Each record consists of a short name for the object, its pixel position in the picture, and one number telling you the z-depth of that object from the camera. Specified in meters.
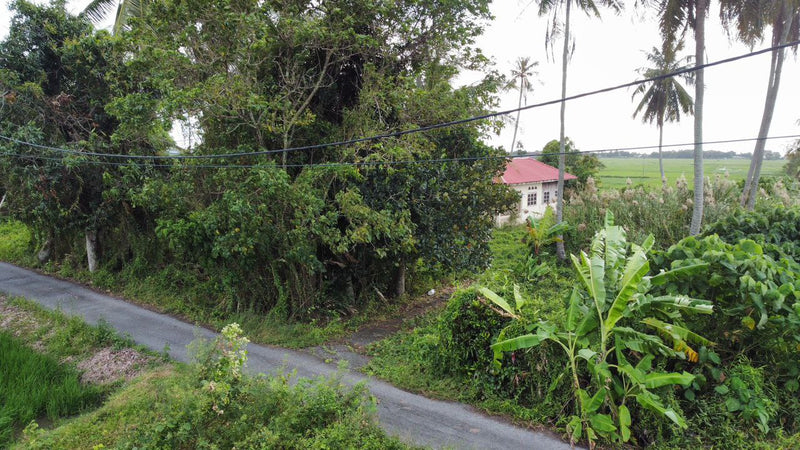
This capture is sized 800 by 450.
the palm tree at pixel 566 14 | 13.39
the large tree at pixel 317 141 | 8.37
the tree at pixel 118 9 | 13.80
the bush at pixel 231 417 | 5.14
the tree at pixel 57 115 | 11.27
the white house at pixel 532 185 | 24.11
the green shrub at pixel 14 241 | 16.14
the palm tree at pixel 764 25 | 10.95
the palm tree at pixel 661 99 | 22.94
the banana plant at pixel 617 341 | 5.32
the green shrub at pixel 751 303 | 5.45
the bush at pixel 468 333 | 6.71
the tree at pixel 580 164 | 27.03
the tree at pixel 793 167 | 27.38
